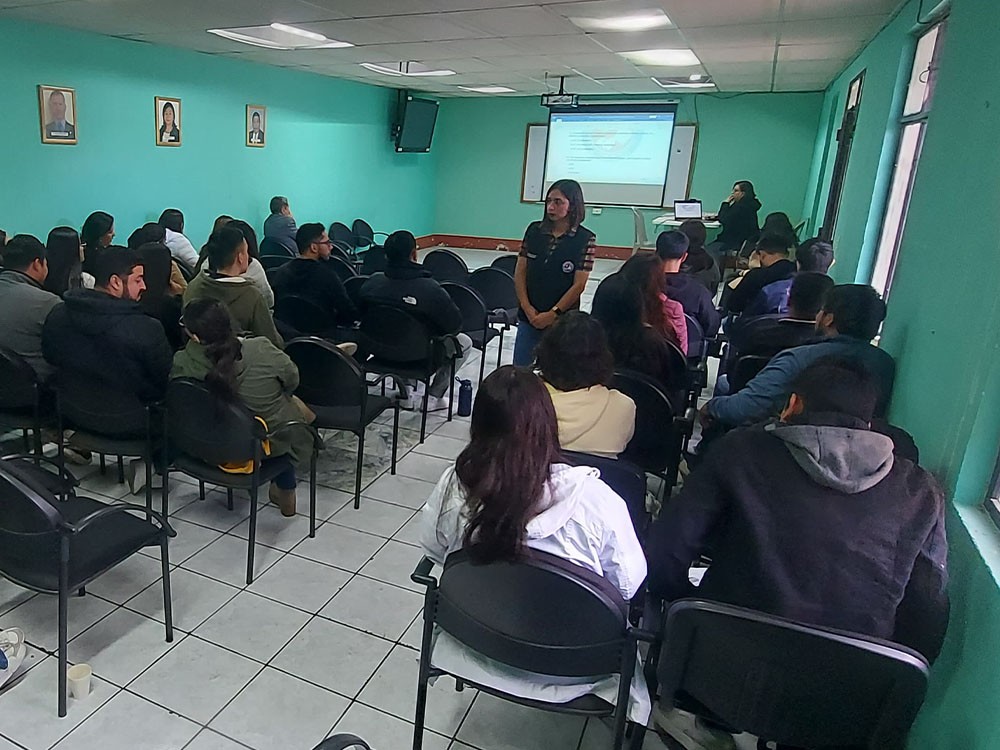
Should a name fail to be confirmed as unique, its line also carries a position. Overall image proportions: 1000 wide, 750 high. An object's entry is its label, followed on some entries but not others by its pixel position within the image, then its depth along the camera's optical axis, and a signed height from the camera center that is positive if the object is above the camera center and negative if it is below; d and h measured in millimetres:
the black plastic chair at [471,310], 4398 -696
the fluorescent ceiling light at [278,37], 5168 +1198
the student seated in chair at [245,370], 2324 -678
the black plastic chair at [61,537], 1611 -1028
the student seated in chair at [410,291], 3602 -501
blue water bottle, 4176 -1206
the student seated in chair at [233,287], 2971 -469
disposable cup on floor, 1871 -1410
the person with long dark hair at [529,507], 1374 -614
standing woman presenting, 3303 -242
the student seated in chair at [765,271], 4070 -231
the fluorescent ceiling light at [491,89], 8969 +1563
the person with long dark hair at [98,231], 4352 -408
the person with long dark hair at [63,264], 3350 -493
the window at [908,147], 3334 +536
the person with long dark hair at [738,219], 7598 +117
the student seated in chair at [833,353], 2402 -406
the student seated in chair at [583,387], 2055 -531
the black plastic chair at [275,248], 6581 -613
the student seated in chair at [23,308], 2727 -591
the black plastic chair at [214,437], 2264 -884
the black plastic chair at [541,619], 1319 -848
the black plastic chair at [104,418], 2447 -910
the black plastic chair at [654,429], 2570 -793
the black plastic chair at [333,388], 2846 -860
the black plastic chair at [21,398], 2576 -924
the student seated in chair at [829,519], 1300 -554
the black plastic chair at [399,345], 3447 -766
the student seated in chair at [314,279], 3789 -510
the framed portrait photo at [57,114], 5160 +388
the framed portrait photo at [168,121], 6164 +494
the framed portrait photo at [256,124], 7234 +637
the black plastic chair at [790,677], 1178 -816
